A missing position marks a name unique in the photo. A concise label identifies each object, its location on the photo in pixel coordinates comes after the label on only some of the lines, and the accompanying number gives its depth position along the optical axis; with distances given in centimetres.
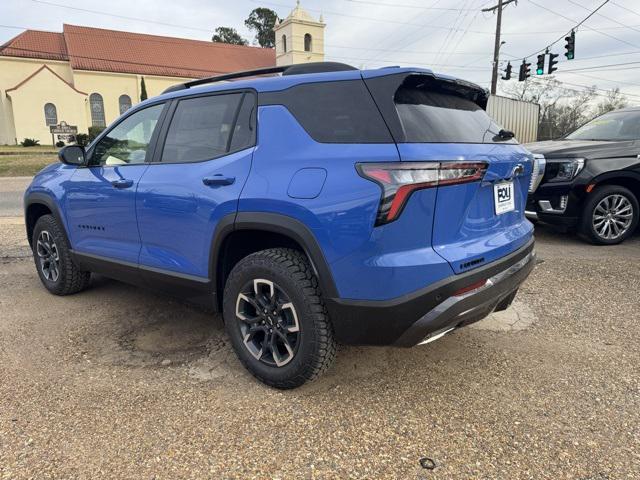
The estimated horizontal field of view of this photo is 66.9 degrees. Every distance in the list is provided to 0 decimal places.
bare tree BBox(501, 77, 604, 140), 4700
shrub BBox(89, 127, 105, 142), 3641
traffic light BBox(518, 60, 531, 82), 2484
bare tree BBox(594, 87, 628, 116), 4686
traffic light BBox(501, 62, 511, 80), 2619
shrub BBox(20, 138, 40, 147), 3841
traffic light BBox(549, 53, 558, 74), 2162
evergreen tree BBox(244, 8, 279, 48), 7569
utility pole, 2467
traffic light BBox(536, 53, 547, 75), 2245
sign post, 3666
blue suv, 234
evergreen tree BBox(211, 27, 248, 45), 7450
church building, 4547
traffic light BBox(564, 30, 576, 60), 2092
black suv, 593
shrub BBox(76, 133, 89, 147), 3332
